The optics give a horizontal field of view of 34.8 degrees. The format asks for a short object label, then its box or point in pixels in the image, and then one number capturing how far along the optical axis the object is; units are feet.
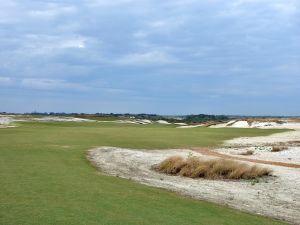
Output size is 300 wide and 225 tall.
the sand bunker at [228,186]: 50.88
